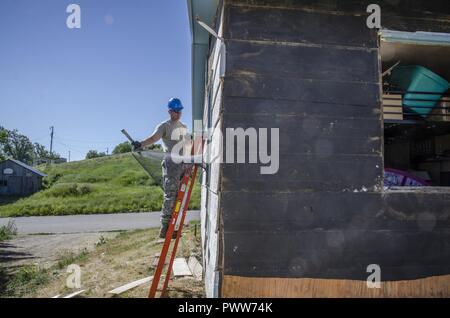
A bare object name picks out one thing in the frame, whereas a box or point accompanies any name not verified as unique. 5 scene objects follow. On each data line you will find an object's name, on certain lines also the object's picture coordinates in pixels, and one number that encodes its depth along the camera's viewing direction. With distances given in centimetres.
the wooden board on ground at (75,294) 360
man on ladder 388
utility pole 8128
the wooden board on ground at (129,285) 365
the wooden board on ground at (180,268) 425
